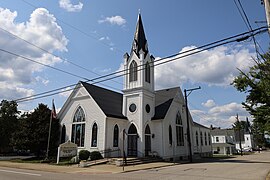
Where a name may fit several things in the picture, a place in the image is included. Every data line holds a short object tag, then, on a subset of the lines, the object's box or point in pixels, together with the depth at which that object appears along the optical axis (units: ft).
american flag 88.69
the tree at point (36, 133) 90.55
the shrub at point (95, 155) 79.50
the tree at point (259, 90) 45.59
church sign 78.86
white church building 88.12
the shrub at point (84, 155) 79.10
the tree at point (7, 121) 129.70
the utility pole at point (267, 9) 24.03
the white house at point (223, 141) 205.16
